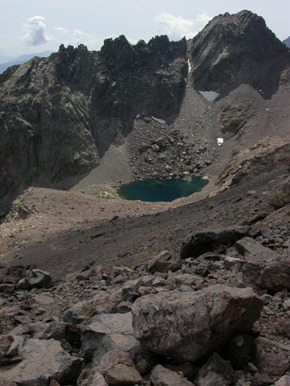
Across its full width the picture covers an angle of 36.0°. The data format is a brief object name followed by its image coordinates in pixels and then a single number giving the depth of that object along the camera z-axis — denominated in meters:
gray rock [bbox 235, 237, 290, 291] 10.21
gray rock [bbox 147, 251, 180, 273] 15.37
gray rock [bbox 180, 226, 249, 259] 16.50
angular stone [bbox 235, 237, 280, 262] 13.30
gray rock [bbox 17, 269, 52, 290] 18.75
